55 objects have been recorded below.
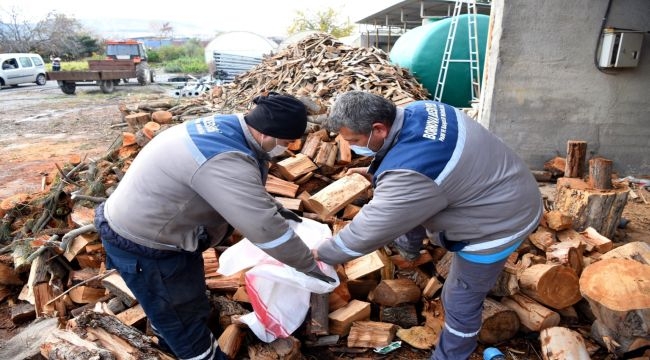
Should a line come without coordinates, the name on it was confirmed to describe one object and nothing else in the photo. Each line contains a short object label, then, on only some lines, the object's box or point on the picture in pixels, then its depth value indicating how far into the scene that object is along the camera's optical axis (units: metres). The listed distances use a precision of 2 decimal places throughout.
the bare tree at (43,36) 32.09
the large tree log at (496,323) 2.60
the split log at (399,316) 2.77
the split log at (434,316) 2.71
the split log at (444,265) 2.85
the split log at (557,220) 3.04
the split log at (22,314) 3.06
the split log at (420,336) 2.64
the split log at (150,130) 4.35
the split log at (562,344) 2.37
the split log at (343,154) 3.60
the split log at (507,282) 2.64
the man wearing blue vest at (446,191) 1.83
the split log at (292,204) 3.16
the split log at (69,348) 2.02
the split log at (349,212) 3.14
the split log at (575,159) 3.77
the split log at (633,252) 2.64
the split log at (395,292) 2.73
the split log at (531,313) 2.56
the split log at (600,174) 3.24
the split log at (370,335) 2.61
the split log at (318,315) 2.56
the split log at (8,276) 3.26
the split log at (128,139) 4.49
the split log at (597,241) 3.03
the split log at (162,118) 5.36
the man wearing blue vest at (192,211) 1.73
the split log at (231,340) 2.47
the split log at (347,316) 2.64
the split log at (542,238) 2.96
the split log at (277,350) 2.41
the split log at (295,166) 3.36
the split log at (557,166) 4.62
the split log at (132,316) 2.63
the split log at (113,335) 2.18
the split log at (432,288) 2.83
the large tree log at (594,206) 3.23
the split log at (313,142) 3.60
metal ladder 7.79
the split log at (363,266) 2.73
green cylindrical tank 7.94
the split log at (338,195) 2.95
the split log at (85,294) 2.96
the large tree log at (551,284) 2.55
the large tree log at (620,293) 2.10
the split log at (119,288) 2.71
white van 19.03
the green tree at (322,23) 36.31
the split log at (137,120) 5.46
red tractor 22.64
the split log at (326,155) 3.52
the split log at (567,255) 2.73
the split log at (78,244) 3.13
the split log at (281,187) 3.25
